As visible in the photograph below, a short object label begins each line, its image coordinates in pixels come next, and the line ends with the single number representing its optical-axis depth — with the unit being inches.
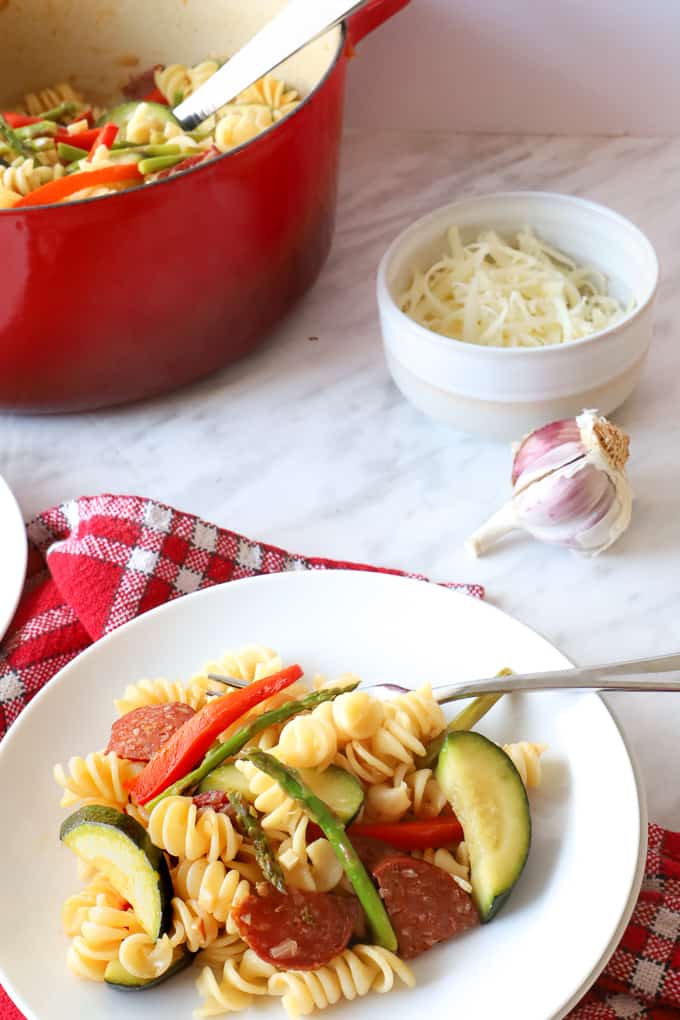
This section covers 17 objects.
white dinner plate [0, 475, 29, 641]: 36.3
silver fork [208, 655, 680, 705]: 31.5
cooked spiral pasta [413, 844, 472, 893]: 29.7
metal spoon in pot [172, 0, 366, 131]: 39.1
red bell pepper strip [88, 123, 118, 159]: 42.6
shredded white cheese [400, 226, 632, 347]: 39.1
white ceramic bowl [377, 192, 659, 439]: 37.2
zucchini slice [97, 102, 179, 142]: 43.2
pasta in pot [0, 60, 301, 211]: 40.4
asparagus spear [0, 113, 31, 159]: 42.2
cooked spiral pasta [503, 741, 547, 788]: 30.9
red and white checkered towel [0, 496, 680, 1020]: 35.9
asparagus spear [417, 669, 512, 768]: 31.9
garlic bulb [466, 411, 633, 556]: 35.6
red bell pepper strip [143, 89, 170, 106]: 46.3
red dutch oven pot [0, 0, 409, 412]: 37.1
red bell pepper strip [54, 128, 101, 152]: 43.1
